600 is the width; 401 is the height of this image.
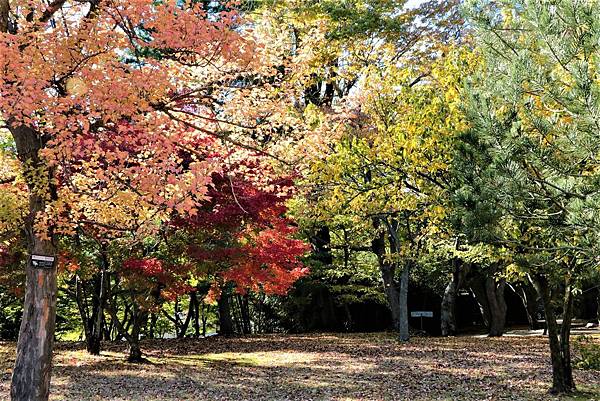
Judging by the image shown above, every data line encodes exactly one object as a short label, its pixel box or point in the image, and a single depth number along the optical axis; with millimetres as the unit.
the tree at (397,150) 8461
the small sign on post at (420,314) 18531
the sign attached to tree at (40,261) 6715
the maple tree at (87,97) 5297
